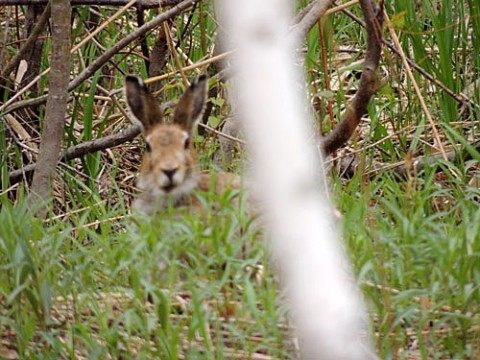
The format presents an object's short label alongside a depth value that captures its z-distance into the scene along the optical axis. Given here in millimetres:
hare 9398
